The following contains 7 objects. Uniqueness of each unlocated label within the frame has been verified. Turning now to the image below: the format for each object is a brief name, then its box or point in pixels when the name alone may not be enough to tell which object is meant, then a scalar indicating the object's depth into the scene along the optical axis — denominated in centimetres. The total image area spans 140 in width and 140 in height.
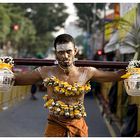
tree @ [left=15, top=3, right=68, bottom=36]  7425
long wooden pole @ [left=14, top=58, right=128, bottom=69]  415
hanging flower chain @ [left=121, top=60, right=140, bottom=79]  390
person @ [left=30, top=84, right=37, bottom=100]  1758
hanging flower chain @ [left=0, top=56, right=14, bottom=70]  390
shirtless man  384
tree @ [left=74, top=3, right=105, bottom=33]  7006
